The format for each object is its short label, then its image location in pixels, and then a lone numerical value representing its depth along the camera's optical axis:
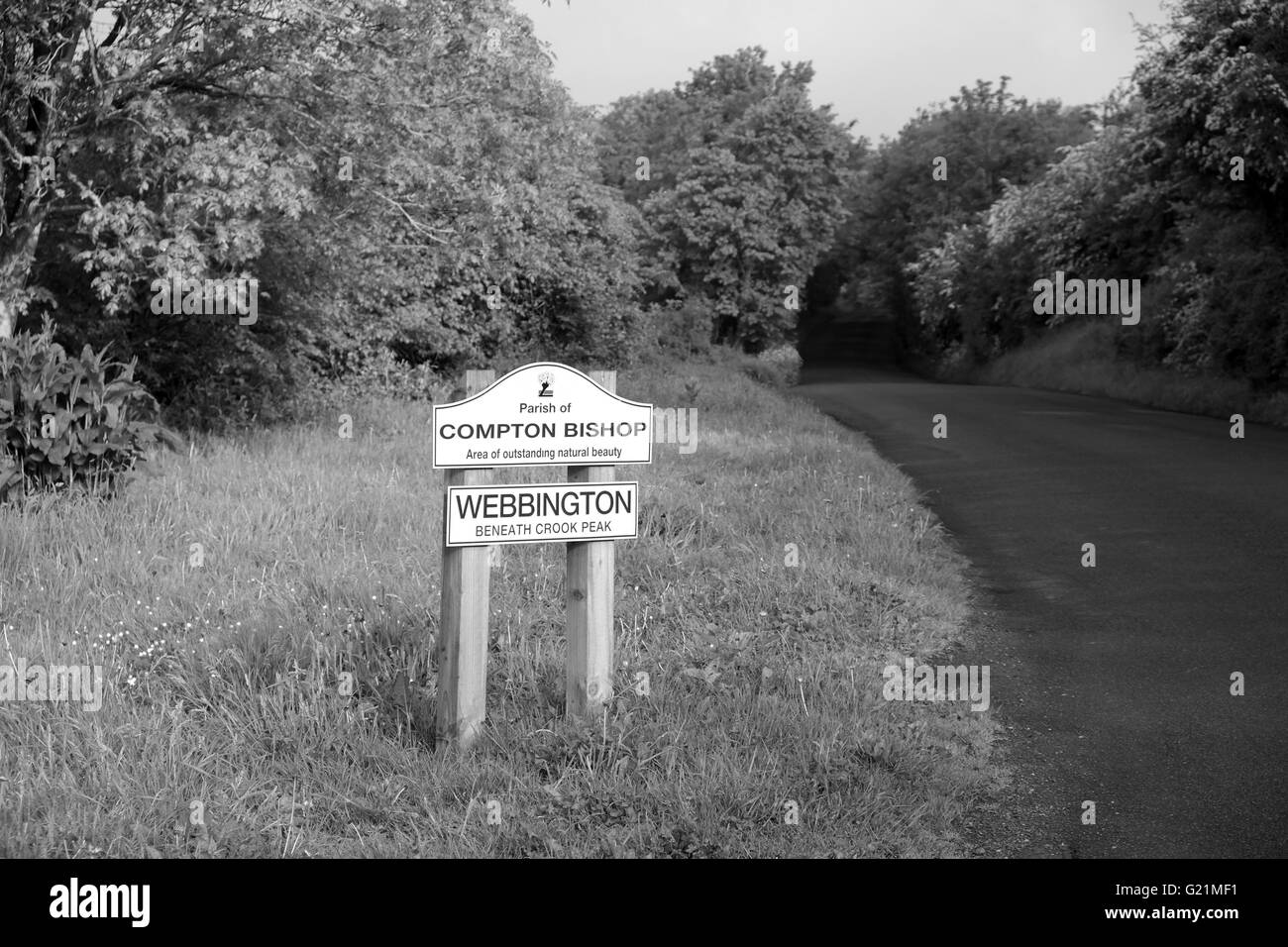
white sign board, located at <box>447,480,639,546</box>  5.37
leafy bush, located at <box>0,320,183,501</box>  9.82
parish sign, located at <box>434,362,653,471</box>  5.44
